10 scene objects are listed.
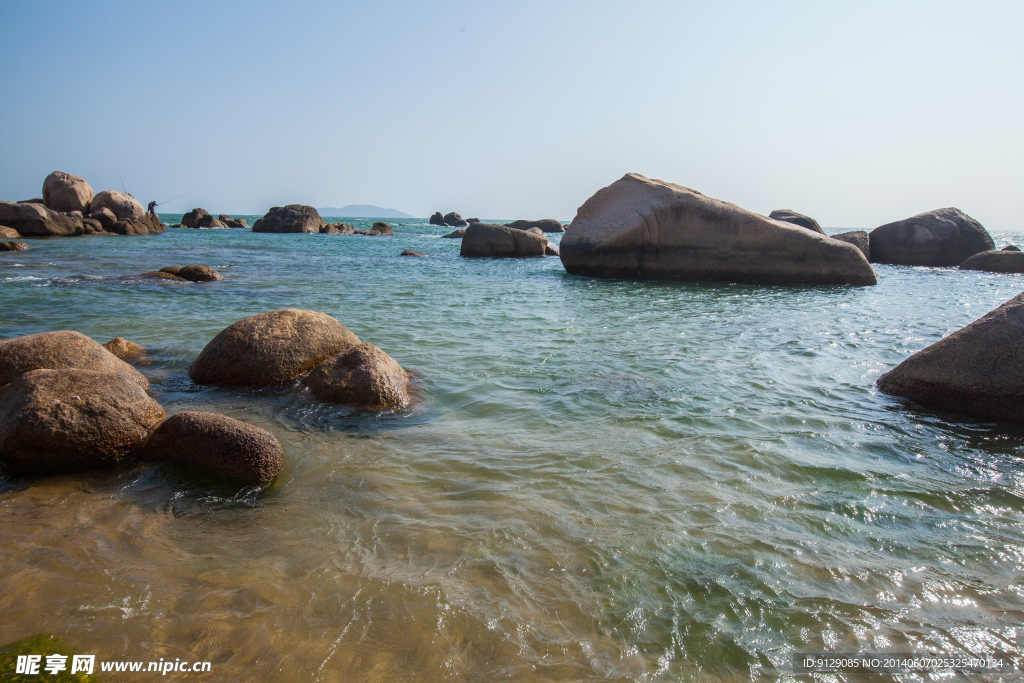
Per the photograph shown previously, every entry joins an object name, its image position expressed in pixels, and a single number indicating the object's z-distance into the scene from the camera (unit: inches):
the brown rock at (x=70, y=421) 129.9
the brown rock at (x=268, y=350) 198.7
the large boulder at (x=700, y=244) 510.3
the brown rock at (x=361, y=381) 181.3
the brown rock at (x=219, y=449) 129.0
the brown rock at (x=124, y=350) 227.0
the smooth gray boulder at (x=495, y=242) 834.2
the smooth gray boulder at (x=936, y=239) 720.3
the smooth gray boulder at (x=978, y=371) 172.6
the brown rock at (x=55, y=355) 172.6
